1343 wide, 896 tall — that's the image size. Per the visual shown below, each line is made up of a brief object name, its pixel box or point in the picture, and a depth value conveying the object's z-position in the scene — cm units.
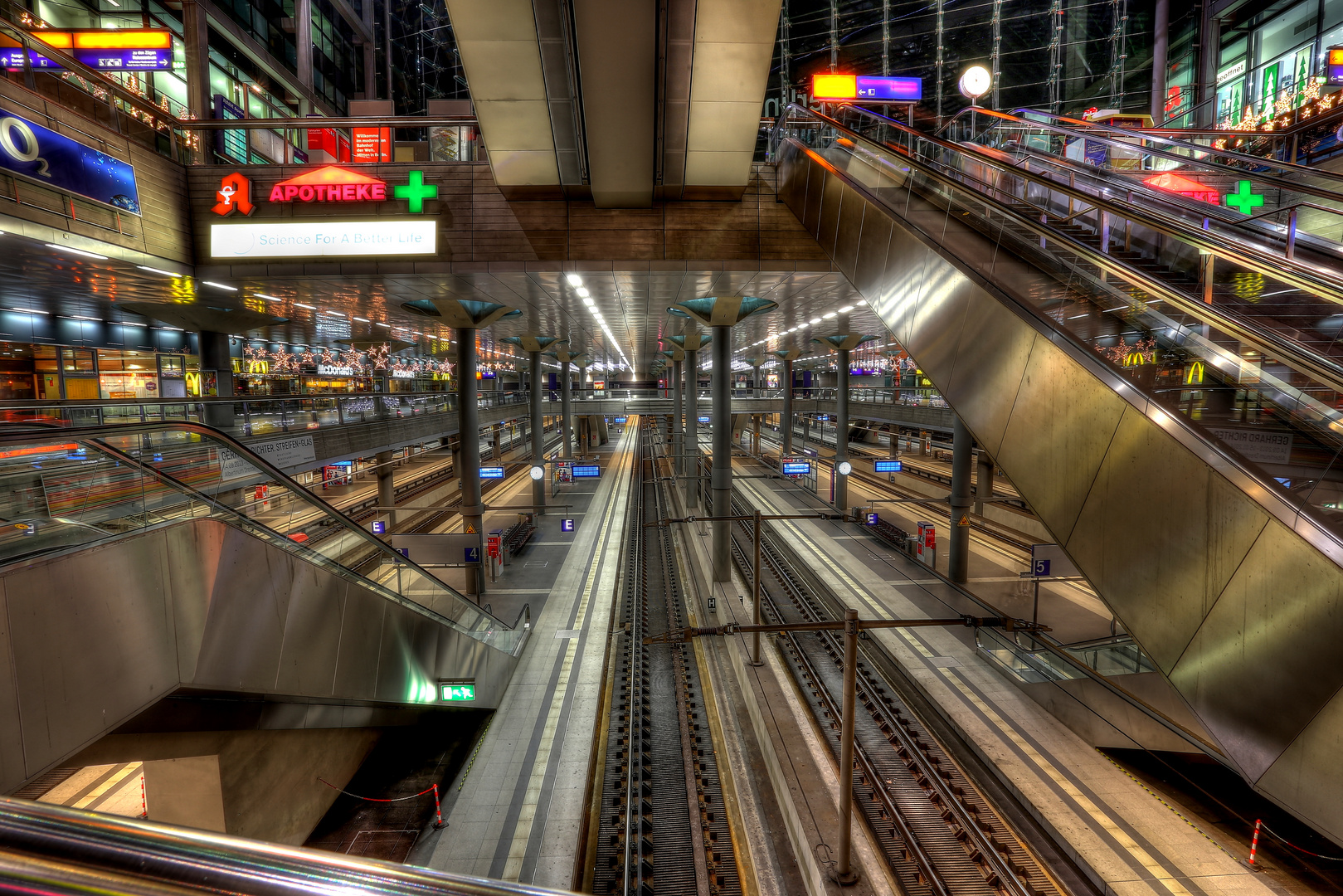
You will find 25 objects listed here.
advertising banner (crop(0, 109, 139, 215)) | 821
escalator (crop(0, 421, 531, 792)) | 328
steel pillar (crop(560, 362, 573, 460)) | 3117
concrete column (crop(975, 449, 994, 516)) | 2228
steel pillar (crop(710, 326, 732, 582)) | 1767
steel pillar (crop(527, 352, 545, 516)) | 2544
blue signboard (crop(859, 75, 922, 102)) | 1850
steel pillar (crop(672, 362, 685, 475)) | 3512
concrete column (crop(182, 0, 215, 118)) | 2334
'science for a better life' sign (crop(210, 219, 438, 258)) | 1178
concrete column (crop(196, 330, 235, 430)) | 1505
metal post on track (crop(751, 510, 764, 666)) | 1213
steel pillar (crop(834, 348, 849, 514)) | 2586
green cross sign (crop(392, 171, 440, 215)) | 1212
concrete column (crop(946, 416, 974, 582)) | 1669
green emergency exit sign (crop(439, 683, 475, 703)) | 873
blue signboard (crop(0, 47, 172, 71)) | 1577
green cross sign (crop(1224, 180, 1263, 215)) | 865
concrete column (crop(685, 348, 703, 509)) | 2830
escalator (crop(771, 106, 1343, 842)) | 317
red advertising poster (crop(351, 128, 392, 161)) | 1248
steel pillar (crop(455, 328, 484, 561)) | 1641
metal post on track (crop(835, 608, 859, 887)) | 646
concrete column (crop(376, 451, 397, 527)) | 2091
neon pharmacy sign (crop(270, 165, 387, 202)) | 1193
